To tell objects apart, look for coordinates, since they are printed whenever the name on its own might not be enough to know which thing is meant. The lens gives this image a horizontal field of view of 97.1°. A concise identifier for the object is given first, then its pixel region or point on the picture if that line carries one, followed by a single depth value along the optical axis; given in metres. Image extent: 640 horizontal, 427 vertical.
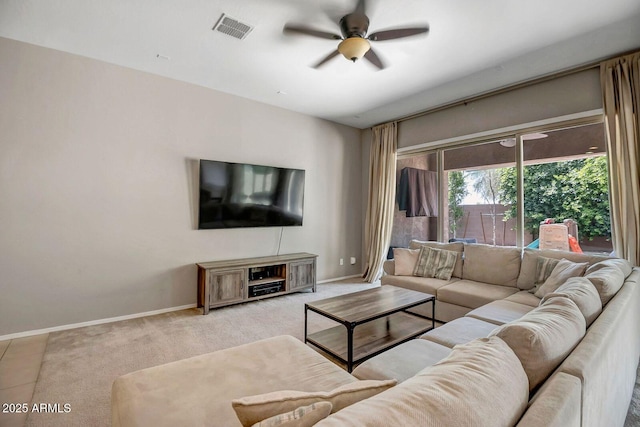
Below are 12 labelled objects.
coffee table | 2.25
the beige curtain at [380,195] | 5.11
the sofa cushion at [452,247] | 3.62
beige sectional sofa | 0.69
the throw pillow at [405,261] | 3.75
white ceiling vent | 2.47
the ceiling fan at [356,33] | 2.35
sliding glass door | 3.26
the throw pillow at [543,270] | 2.88
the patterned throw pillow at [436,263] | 3.56
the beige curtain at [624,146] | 2.83
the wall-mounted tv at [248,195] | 3.78
